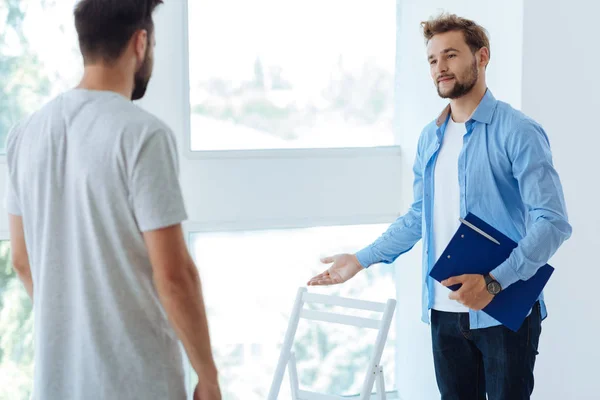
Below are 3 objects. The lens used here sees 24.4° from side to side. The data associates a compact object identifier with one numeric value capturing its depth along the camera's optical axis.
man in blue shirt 4.20
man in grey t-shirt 3.56
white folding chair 5.09
